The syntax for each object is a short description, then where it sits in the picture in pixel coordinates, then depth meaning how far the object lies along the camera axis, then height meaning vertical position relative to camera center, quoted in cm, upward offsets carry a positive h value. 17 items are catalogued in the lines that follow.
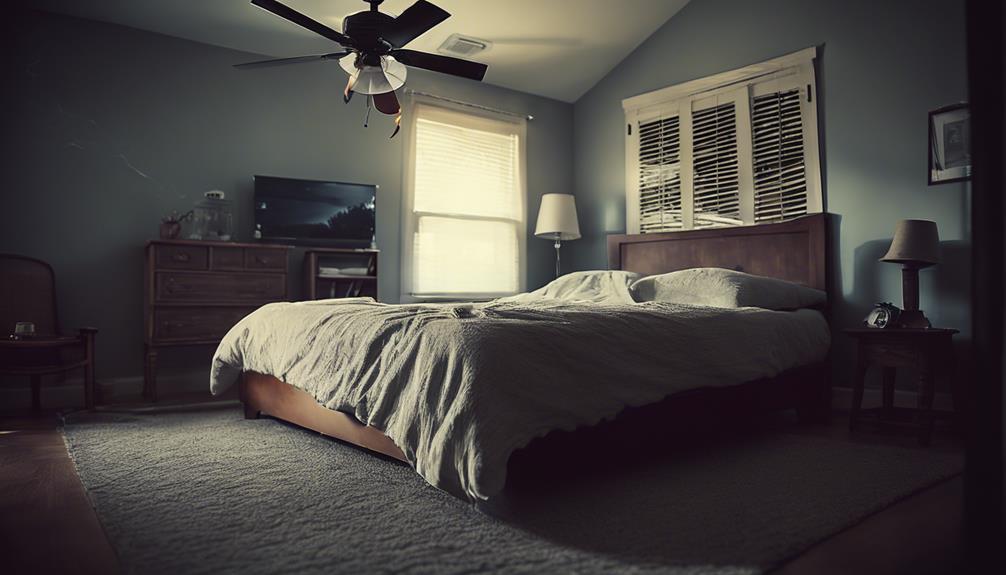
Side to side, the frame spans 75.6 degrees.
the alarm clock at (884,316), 330 -10
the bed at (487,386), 181 -31
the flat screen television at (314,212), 454 +64
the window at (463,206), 528 +79
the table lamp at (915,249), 329 +24
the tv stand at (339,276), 455 +17
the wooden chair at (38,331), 355 -18
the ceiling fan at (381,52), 272 +115
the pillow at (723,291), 353 +4
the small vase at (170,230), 415 +45
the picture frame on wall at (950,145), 339 +81
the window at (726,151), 425 +107
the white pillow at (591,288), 388 +7
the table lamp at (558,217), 540 +69
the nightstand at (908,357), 302 -29
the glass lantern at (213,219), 436 +56
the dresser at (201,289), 397 +7
